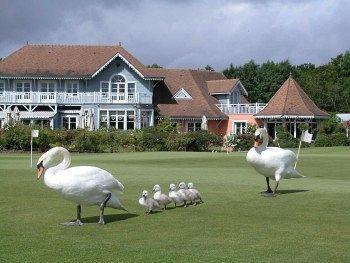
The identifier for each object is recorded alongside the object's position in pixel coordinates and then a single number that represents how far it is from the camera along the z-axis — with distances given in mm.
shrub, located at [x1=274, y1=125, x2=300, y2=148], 57844
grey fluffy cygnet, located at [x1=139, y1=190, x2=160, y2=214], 14220
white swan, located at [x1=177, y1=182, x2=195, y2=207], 15276
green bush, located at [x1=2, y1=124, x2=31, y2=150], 47094
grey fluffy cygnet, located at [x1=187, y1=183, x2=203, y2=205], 15551
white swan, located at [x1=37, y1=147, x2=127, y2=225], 12633
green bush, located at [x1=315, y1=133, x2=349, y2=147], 62044
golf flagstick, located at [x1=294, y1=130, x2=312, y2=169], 23391
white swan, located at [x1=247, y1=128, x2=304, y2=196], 17484
